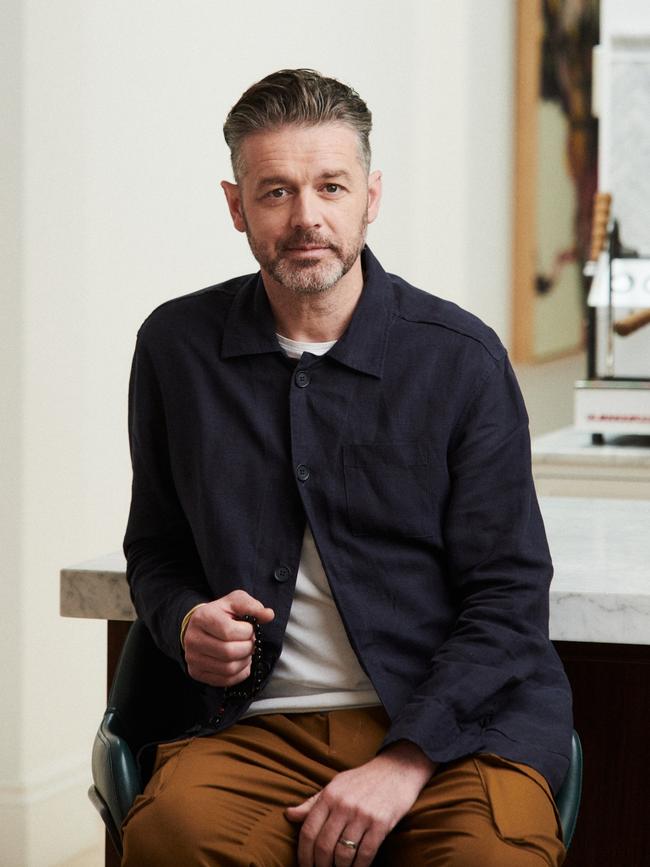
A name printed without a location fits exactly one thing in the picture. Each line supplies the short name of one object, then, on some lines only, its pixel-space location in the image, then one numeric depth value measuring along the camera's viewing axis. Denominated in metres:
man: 2.56
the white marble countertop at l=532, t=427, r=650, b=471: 4.57
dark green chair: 2.63
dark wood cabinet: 2.88
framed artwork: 8.12
